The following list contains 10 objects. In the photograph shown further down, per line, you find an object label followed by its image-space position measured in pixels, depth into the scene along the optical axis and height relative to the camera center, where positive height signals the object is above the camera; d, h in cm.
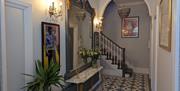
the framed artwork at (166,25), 101 +18
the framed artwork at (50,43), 198 +0
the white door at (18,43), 160 +0
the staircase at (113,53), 455 -41
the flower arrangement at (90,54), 317 -30
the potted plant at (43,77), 167 -50
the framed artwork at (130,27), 501 +68
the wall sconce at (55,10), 209 +60
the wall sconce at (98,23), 413 +72
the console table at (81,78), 246 -77
